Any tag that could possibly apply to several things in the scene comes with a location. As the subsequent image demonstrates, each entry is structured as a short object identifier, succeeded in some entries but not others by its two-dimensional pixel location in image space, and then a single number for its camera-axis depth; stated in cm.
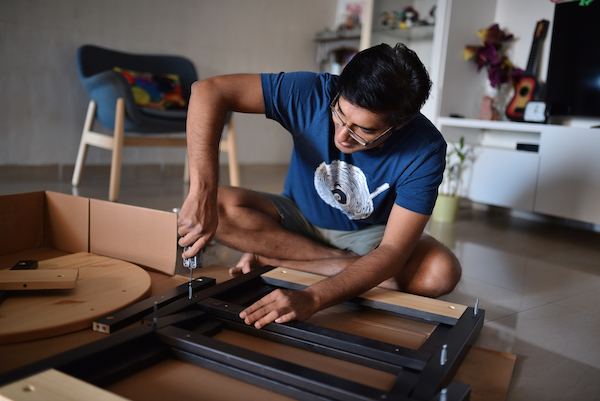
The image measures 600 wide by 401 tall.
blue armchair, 255
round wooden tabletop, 86
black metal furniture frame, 68
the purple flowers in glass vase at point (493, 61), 291
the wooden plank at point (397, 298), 103
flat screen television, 249
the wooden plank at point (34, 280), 97
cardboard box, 124
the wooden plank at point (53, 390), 58
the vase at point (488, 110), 289
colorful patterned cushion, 280
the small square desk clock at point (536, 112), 264
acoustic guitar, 278
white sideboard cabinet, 229
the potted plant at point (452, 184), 265
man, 97
